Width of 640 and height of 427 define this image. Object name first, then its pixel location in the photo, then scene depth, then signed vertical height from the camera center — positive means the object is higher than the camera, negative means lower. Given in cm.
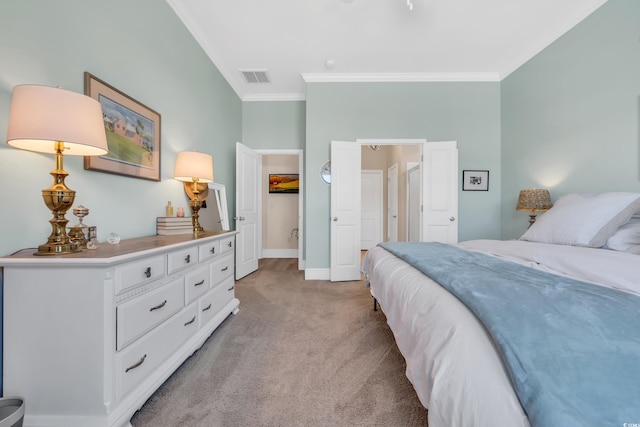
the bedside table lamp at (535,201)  268 +14
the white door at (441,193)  359 +29
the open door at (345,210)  364 +3
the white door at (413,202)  445 +20
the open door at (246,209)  364 +4
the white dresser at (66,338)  106 -54
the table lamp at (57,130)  102 +34
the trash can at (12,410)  93 -79
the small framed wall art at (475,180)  367 +48
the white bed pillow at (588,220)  163 -4
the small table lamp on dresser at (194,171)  221 +37
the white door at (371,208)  641 +12
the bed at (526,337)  52 -35
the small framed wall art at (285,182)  563 +68
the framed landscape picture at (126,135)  159 +57
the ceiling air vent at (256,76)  359 +202
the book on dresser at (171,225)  208 -11
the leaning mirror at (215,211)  293 +1
